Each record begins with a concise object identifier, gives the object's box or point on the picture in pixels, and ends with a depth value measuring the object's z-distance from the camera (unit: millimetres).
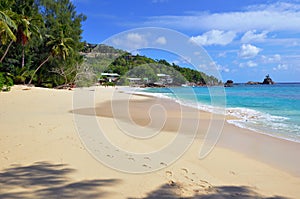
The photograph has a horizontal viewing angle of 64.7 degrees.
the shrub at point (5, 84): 17650
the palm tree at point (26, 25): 21561
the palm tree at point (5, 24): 14759
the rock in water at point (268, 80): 108125
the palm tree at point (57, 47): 27316
